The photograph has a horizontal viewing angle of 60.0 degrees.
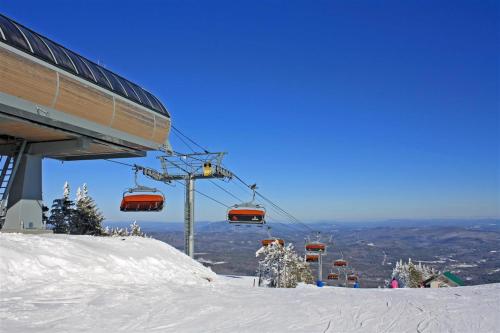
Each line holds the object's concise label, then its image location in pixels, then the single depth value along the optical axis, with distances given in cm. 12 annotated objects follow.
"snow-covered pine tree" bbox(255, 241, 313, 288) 5962
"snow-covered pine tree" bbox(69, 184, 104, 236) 5244
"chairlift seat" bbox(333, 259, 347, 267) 5147
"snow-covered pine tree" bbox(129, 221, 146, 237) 6968
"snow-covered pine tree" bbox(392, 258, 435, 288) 8262
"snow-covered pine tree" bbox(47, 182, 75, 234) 5369
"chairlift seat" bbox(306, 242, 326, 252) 4359
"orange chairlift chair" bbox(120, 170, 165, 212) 2377
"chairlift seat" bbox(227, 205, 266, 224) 2691
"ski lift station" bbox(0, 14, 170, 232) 1399
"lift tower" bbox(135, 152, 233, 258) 2580
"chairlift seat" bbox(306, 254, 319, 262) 4638
